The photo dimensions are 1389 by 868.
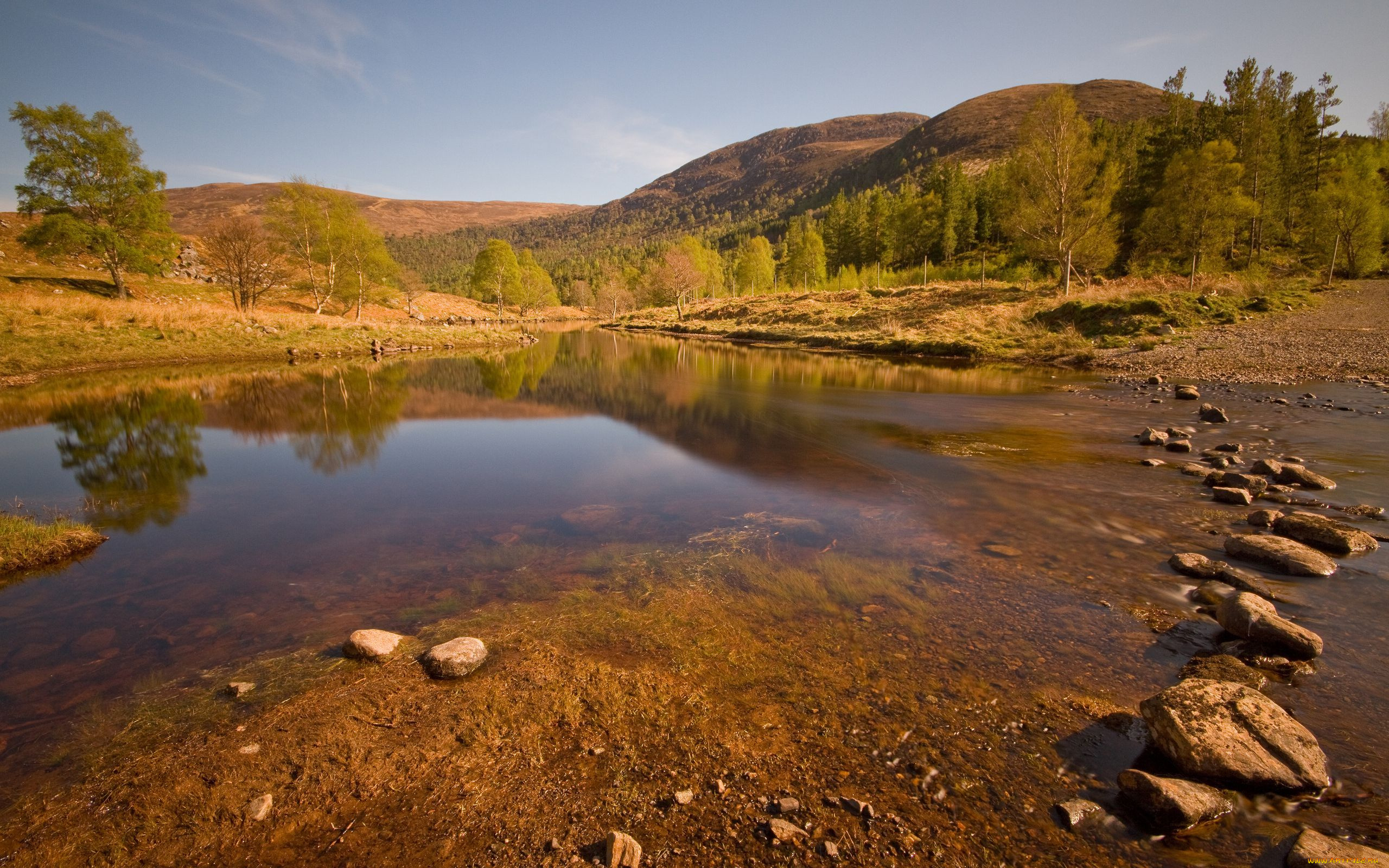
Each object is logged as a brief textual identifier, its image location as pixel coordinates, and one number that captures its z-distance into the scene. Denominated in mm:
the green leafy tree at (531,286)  93375
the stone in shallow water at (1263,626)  5004
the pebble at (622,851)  3133
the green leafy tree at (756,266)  90812
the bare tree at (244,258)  42094
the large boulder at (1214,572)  6266
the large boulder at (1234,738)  3654
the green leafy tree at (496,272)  84250
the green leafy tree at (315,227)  48469
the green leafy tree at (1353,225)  36281
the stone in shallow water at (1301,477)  9391
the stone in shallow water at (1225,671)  4652
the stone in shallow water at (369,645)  5293
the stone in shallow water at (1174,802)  3406
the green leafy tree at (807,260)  85875
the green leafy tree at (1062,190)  38125
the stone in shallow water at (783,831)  3369
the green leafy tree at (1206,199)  36750
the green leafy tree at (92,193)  36938
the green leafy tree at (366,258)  52688
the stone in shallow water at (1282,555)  6578
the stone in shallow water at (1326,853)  3014
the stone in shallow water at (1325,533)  7047
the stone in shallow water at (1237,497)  8922
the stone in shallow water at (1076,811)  3492
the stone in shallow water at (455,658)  5035
